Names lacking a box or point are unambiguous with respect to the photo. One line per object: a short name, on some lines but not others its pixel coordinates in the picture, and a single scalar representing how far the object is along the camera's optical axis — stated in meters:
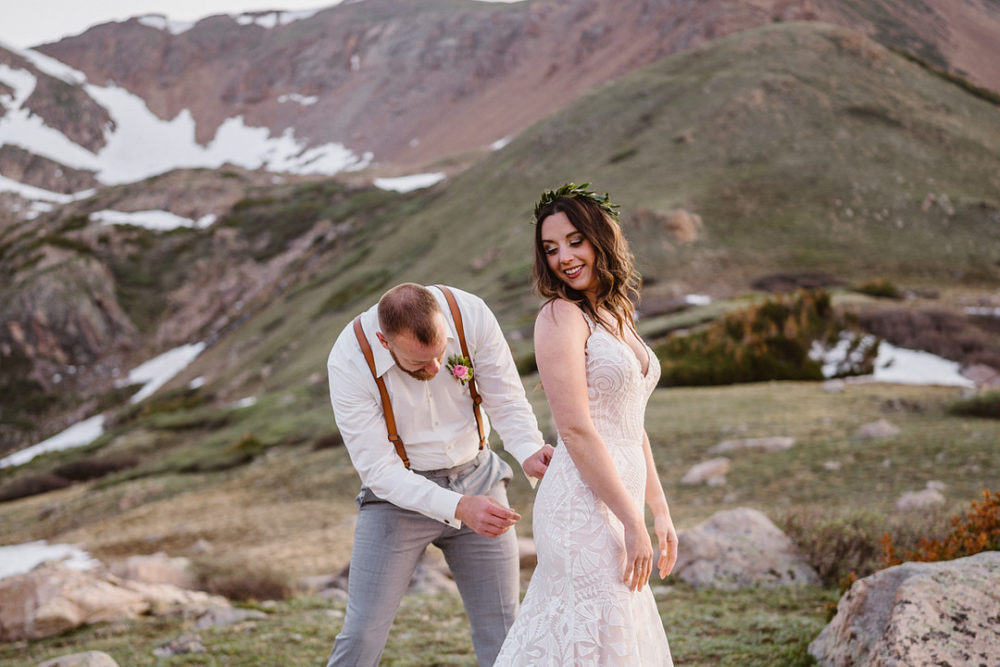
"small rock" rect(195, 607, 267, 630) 6.53
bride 2.83
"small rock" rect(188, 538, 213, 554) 11.52
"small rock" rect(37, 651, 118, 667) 4.86
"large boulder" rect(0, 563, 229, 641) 7.02
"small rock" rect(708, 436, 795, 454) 10.13
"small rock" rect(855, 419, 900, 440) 9.87
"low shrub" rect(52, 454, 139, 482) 24.56
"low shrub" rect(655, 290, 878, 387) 15.48
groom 3.24
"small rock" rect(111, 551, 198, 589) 9.02
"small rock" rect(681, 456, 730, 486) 9.70
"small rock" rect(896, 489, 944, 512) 7.24
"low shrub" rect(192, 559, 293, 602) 8.05
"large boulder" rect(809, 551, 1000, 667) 3.23
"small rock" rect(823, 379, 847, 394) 13.11
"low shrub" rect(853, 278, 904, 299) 21.81
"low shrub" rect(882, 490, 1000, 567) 4.65
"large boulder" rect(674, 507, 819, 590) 6.32
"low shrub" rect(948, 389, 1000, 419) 10.49
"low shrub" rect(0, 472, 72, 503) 24.91
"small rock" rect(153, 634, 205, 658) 5.74
